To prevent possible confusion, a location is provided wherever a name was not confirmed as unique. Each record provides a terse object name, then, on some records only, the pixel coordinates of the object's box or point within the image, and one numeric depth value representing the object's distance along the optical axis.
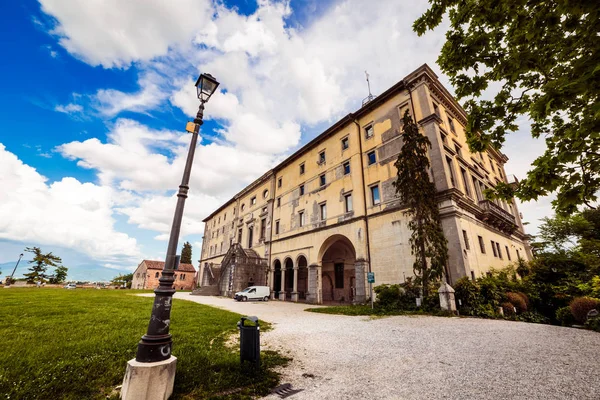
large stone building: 15.72
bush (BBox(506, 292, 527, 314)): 11.70
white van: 22.56
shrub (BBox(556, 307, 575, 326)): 9.75
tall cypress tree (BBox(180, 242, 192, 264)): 58.34
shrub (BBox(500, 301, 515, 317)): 11.20
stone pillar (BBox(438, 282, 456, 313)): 11.46
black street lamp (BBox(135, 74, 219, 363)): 3.37
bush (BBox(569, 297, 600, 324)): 8.59
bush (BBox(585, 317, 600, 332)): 7.58
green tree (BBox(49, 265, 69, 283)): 50.66
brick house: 49.84
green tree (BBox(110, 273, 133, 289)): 62.99
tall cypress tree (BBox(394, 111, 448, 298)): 13.02
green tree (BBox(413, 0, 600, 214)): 3.26
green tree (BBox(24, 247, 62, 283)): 45.22
